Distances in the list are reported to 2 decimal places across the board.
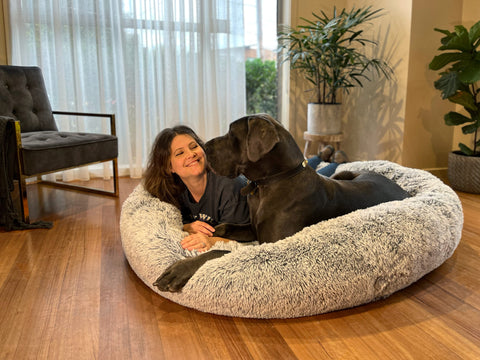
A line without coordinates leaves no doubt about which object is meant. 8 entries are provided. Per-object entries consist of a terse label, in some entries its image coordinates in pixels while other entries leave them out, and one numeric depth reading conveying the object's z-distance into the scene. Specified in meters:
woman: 2.13
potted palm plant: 3.67
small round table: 3.85
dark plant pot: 3.37
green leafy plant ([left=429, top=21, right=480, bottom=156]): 3.20
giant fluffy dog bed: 1.53
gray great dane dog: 1.63
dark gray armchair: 2.68
